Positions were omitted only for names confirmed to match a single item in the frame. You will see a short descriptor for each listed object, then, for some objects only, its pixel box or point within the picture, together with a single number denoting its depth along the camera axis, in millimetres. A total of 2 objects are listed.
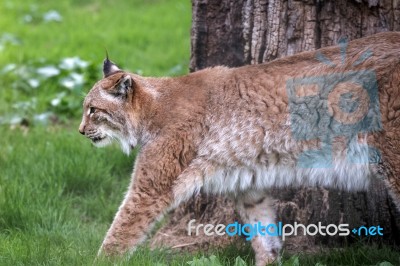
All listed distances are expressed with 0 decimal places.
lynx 8961
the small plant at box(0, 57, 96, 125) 16328
